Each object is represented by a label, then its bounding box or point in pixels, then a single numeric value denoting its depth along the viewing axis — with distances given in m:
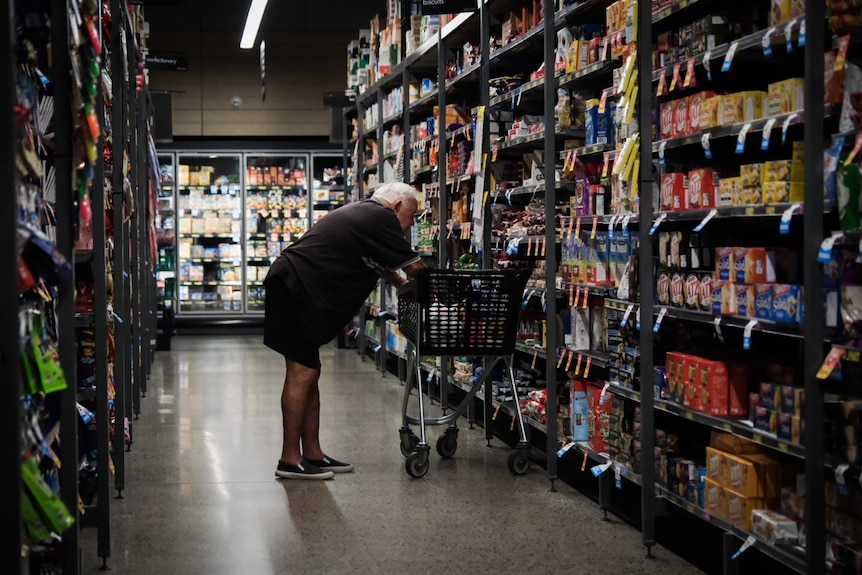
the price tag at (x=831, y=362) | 3.32
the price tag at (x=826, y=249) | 3.35
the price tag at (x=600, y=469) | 5.00
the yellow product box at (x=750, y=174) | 3.95
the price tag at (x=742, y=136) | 3.88
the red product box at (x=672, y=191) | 4.46
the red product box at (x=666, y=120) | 4.53
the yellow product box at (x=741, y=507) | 3.97
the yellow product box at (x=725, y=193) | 4.12
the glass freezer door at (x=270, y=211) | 16.44
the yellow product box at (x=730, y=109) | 4.07
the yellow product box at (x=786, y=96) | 3.75
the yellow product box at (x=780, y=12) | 3.74
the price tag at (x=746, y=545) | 3.86
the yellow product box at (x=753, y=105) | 4.04
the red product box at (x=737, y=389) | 4.15
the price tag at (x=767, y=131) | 3.74
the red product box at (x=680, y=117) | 4.41
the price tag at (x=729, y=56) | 3.93
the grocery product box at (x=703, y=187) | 4.26
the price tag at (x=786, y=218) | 3.58
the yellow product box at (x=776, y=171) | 3.78
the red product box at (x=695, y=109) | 4.26
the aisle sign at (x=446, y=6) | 6.84
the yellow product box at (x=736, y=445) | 4.16
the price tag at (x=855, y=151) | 3.27
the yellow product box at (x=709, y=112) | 4.16
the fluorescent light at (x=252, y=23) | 12.16
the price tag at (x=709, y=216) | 4.12
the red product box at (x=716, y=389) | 4.16
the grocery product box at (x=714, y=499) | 4.15
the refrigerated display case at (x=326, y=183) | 16.23
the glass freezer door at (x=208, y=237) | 16.38
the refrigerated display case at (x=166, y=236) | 14.72
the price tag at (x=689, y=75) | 4.23
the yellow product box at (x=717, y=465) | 4.15
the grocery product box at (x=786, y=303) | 3.68
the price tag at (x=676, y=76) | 4.36
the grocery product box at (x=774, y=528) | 3.74
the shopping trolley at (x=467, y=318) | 5.88
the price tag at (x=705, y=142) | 4.12
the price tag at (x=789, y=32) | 3.60
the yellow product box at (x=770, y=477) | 3.96
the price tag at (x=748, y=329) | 3.86
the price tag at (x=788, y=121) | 3.64
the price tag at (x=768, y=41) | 3.72
